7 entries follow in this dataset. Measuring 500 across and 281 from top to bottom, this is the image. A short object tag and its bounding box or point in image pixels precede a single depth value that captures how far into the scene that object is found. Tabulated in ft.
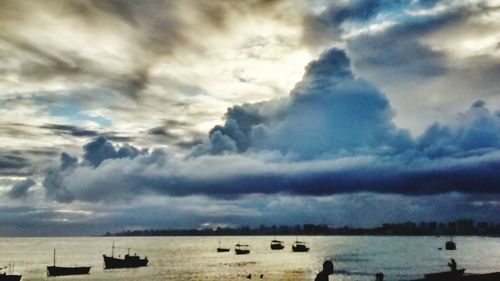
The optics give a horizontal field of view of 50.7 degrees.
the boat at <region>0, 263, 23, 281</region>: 276.62
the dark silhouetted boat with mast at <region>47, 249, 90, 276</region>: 364.38
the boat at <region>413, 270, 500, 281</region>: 83.05
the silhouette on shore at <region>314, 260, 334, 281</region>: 37.68
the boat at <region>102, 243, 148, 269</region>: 423.23
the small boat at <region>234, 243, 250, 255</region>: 637.18
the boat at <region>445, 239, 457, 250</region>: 641.40
